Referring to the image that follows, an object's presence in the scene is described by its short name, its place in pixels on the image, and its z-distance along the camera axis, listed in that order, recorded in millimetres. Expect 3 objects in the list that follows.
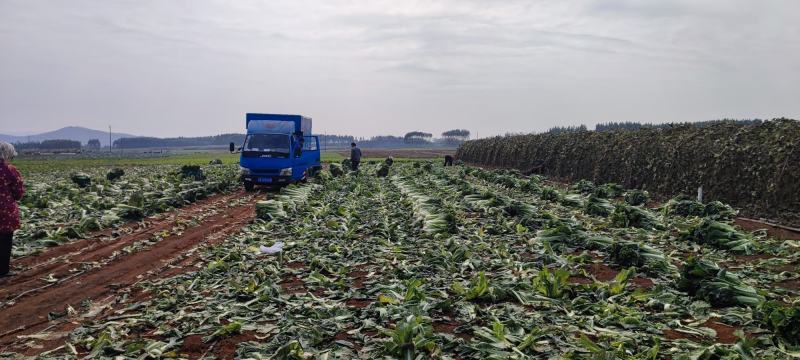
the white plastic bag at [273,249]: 10977
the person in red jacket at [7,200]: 9391
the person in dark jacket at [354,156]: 35741
